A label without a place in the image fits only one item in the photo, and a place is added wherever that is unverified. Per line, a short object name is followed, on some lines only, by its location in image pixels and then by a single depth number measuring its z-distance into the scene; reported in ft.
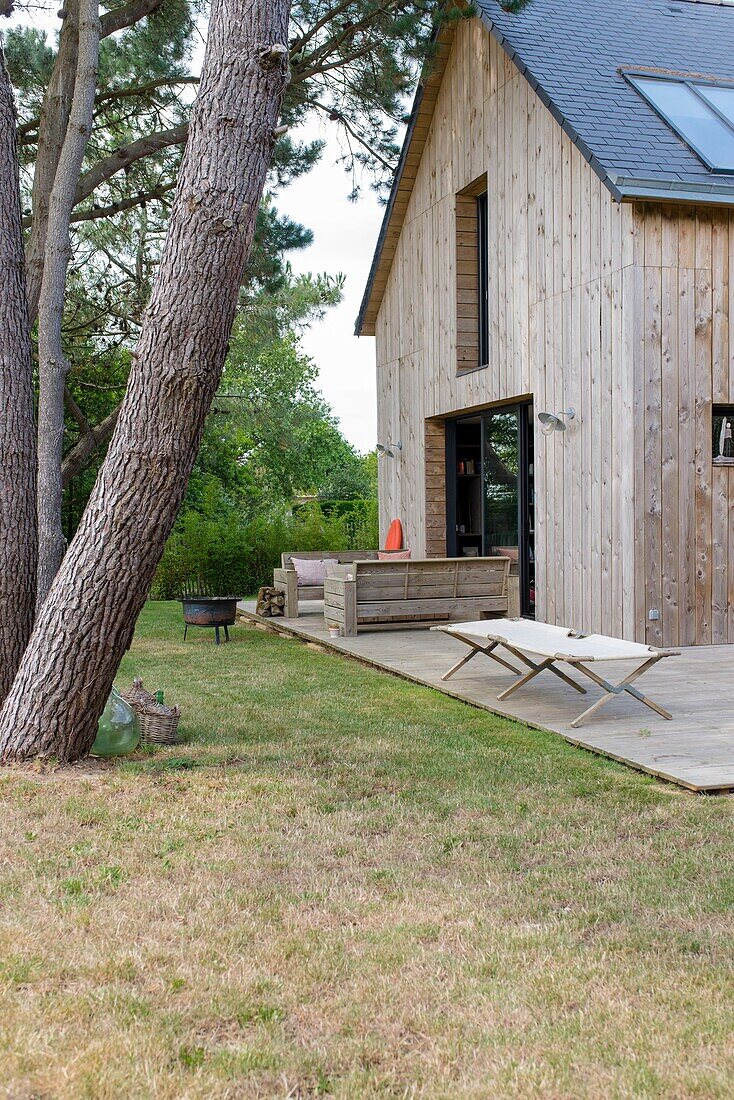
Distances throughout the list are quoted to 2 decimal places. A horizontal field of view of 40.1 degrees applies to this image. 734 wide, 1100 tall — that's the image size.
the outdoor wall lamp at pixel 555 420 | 29.84
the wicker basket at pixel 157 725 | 17.56
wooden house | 26.68
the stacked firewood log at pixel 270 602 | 38.47
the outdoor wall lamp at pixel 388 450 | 44.63
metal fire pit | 31.61
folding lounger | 18.15
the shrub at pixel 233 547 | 51.70
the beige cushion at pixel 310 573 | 38.90
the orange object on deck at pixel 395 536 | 42.88
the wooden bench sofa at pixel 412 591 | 31.96
